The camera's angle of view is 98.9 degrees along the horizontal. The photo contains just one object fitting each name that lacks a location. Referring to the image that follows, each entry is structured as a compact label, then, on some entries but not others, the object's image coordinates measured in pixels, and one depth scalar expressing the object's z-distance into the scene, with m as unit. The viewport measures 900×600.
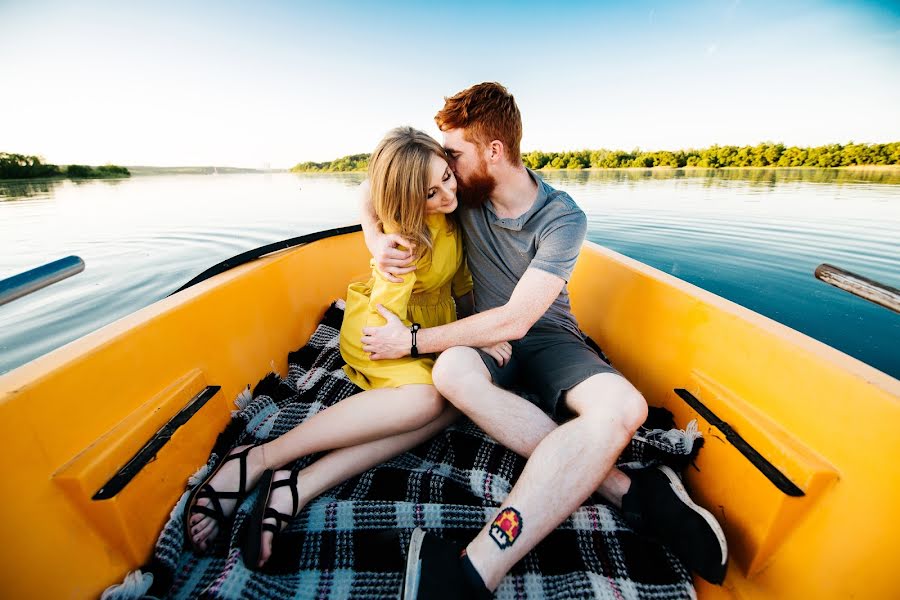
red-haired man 0.79
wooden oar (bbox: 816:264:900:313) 0.60
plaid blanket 0.82
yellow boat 0.64
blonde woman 0.94
